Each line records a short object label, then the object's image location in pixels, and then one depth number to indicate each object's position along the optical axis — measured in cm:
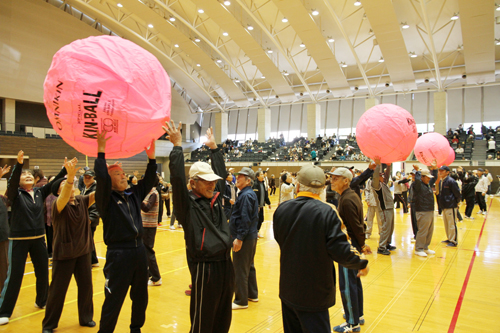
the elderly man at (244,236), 380
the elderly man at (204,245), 228
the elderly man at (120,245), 255
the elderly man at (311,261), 210
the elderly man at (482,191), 1180
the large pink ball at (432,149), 665
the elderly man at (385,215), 651
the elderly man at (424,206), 628
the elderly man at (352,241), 324
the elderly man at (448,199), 690
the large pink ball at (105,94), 209
